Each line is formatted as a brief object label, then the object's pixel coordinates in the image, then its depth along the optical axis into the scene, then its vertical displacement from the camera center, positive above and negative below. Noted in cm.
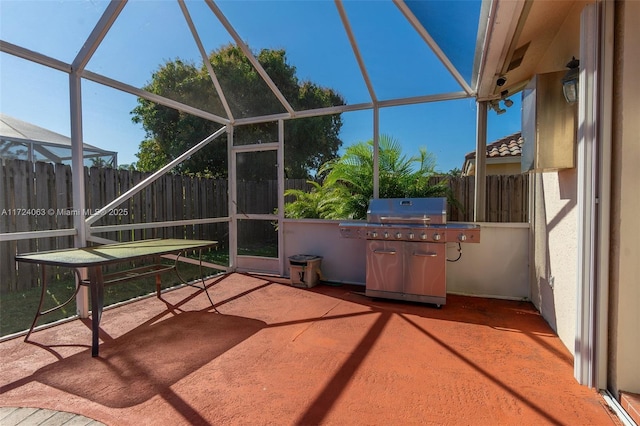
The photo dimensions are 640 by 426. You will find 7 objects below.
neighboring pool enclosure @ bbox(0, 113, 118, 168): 431 +97
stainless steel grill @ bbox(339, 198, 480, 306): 386 -51
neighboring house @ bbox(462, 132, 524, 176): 566 +82
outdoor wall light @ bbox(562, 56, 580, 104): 255 +101
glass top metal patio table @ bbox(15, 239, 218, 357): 270 -47
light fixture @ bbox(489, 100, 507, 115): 440 +139
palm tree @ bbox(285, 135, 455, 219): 509 +40
